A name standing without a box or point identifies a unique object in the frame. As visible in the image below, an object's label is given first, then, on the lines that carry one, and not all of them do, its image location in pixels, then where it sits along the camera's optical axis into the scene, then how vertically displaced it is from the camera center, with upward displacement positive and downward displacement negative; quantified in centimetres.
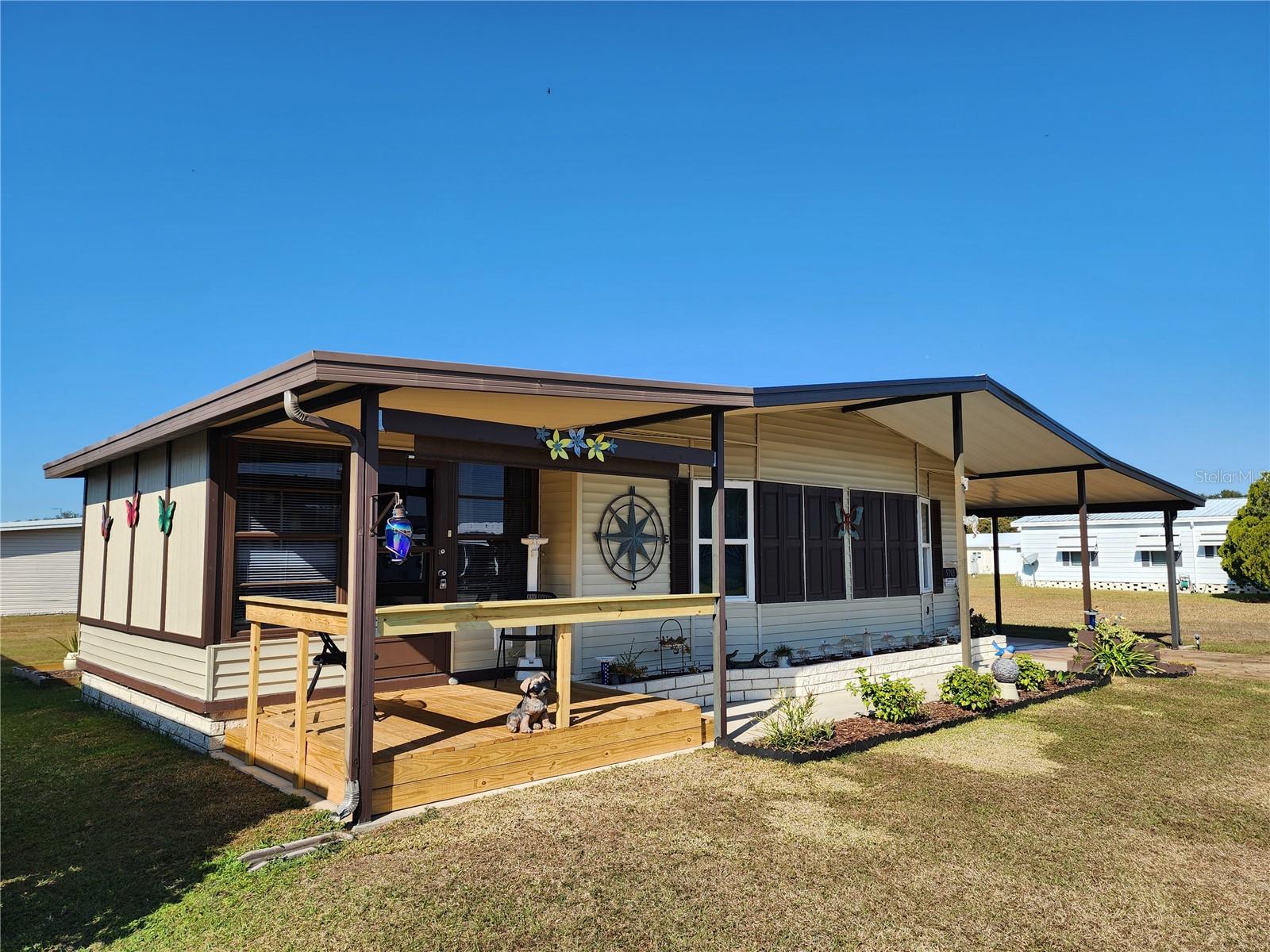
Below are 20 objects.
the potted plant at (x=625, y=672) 721 -122
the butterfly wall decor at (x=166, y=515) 658 +25
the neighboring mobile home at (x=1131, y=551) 2831 -38
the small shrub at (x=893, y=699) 680 -139
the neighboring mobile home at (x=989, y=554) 3794 -63
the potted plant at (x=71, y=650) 1047 -165
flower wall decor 527 +68
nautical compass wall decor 795 +5
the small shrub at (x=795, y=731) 586 -145
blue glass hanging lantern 430 +5
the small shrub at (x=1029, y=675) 856 -148
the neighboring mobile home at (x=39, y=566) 1978 -57
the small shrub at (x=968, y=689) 755 -146
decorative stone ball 832 -139
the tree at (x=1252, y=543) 2366 -6
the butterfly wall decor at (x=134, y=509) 730 +33
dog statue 507 -110
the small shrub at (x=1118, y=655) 1002 -148
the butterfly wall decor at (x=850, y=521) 1009 +27
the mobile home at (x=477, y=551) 461 -8
